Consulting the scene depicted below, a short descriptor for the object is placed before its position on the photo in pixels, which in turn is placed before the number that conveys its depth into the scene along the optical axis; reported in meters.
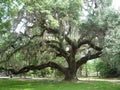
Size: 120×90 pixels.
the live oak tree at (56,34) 10.21
